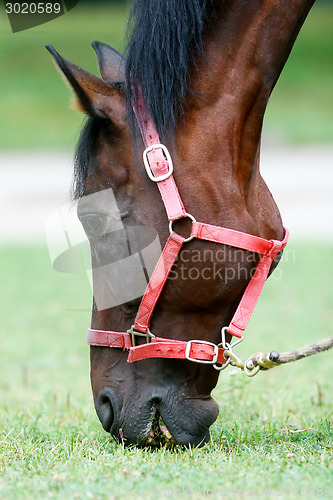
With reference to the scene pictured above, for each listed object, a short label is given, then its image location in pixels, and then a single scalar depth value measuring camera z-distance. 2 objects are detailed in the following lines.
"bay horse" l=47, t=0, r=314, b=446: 5.72
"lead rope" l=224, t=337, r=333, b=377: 5.81
